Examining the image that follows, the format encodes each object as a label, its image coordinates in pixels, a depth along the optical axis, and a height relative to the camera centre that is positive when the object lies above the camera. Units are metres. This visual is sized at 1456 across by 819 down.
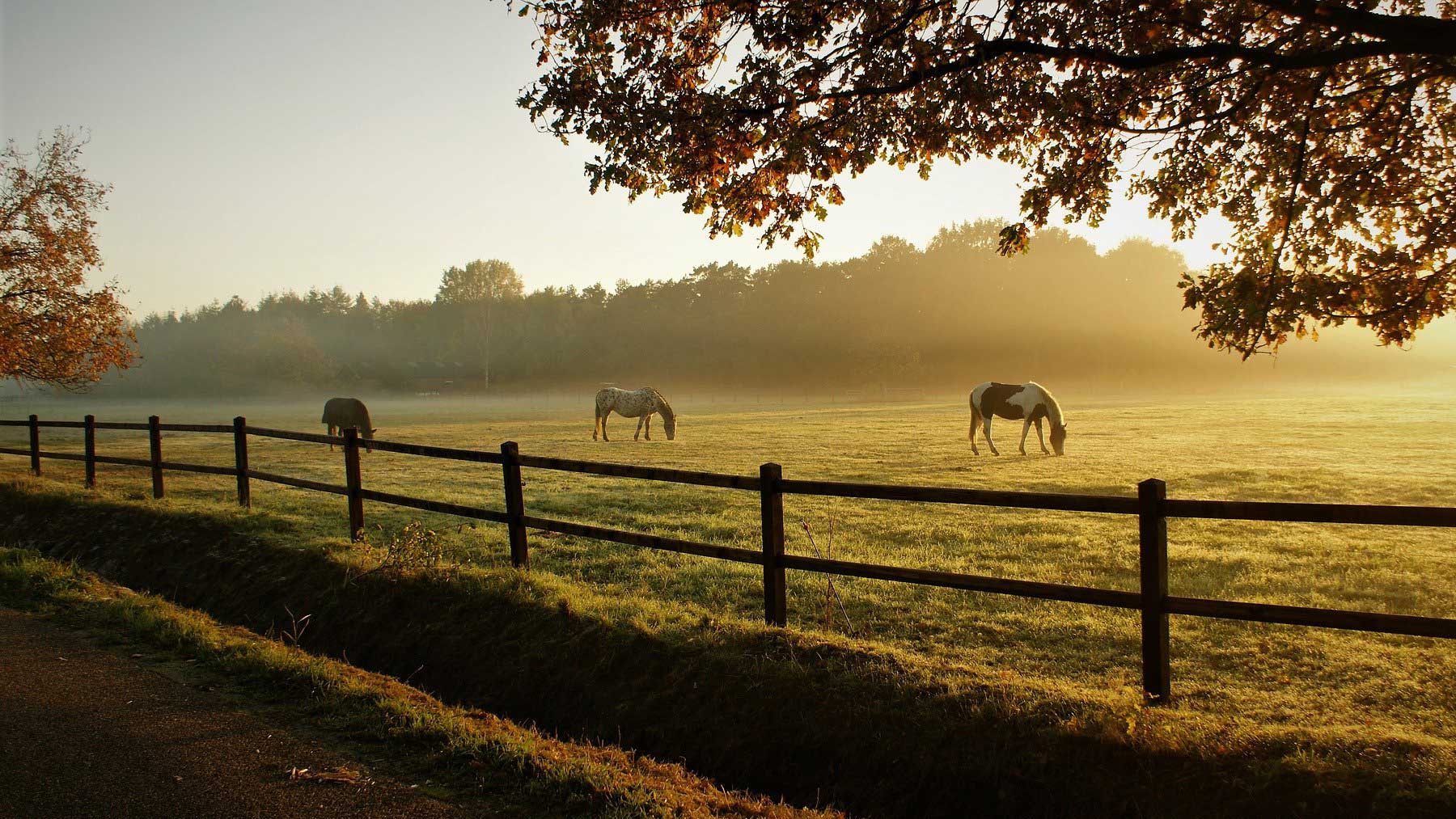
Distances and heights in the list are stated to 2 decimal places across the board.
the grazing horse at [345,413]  24.59 -0.31
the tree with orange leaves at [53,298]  18.64 +2.60
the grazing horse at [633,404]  27.09 -0.28
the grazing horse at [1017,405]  19.83 -0.48
